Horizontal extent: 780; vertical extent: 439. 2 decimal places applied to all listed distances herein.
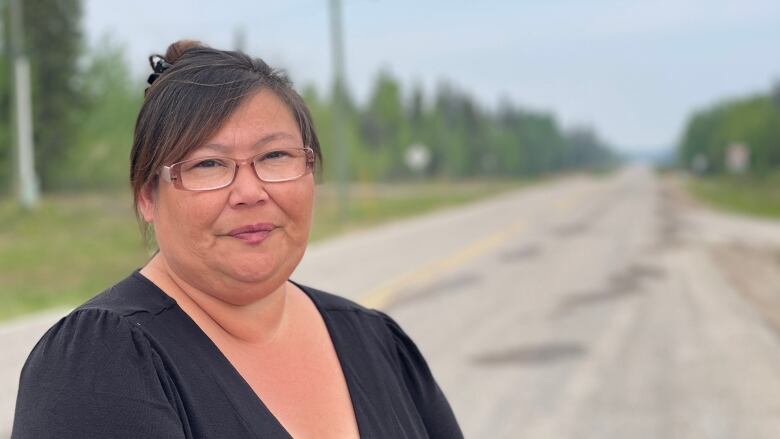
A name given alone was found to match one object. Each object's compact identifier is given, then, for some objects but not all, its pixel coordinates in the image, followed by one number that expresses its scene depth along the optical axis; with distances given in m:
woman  1.45
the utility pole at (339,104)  28.03
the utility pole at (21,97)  22.41
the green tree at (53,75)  35.44
